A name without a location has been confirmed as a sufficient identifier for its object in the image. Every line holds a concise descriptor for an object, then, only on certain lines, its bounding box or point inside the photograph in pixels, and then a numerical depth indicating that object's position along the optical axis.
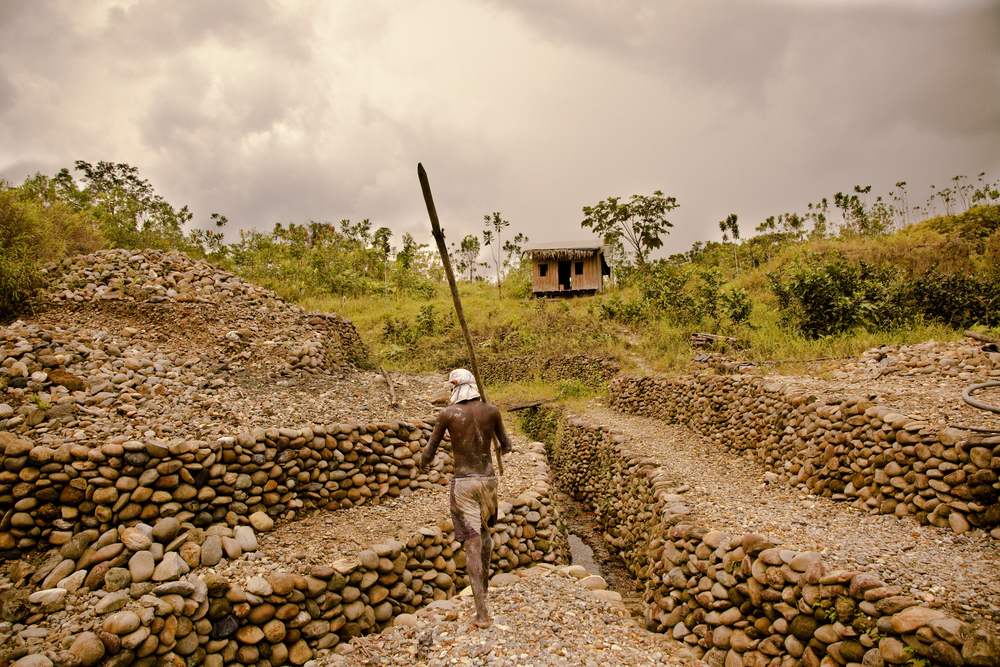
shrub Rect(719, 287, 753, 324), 13.73
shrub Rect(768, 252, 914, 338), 10.66
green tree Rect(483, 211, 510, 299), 27.09
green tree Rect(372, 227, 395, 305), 22.94
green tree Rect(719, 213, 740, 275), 24.83
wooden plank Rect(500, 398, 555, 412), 12.89
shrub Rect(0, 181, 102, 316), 7.43
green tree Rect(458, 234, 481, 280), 30.06
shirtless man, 3.89
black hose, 4.02
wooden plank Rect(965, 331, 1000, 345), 7.53
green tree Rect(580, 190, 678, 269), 25.94
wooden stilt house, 24.53
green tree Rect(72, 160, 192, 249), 12.79
